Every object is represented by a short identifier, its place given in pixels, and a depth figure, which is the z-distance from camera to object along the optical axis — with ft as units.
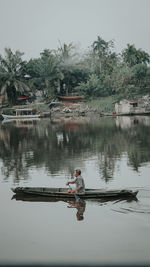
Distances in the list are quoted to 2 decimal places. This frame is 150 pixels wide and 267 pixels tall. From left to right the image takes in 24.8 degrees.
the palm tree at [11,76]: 285.02
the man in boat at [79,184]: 48.85
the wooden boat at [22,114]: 292.20
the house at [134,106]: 258.18
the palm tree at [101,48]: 353.51
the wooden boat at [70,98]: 293.23
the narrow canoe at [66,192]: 48.29
